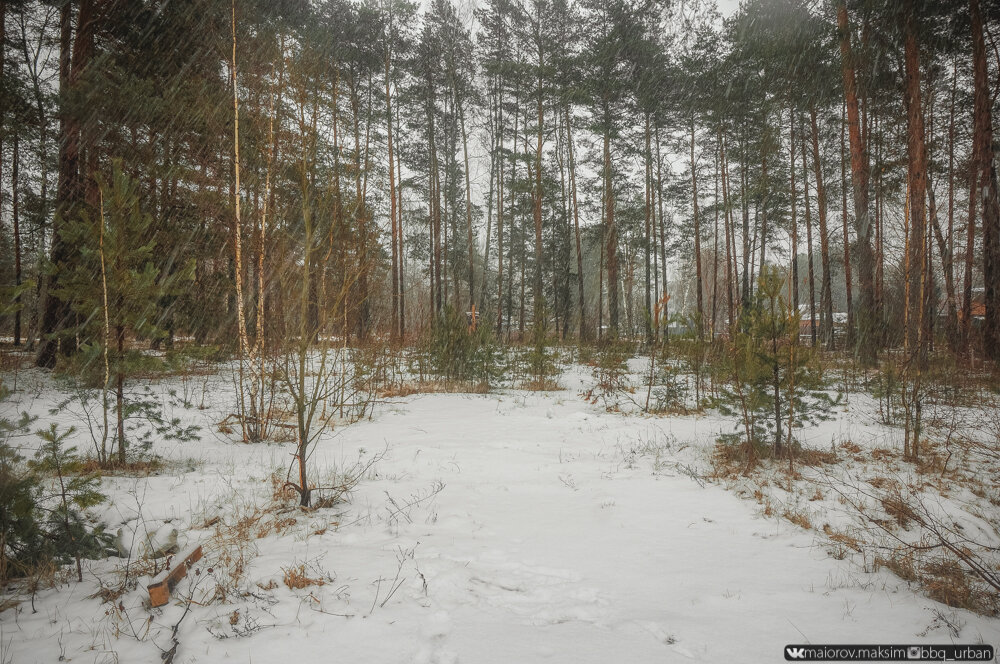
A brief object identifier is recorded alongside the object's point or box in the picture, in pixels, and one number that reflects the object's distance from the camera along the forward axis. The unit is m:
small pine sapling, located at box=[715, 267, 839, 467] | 4.61
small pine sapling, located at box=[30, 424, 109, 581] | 2.51
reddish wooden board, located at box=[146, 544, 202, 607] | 2.20
